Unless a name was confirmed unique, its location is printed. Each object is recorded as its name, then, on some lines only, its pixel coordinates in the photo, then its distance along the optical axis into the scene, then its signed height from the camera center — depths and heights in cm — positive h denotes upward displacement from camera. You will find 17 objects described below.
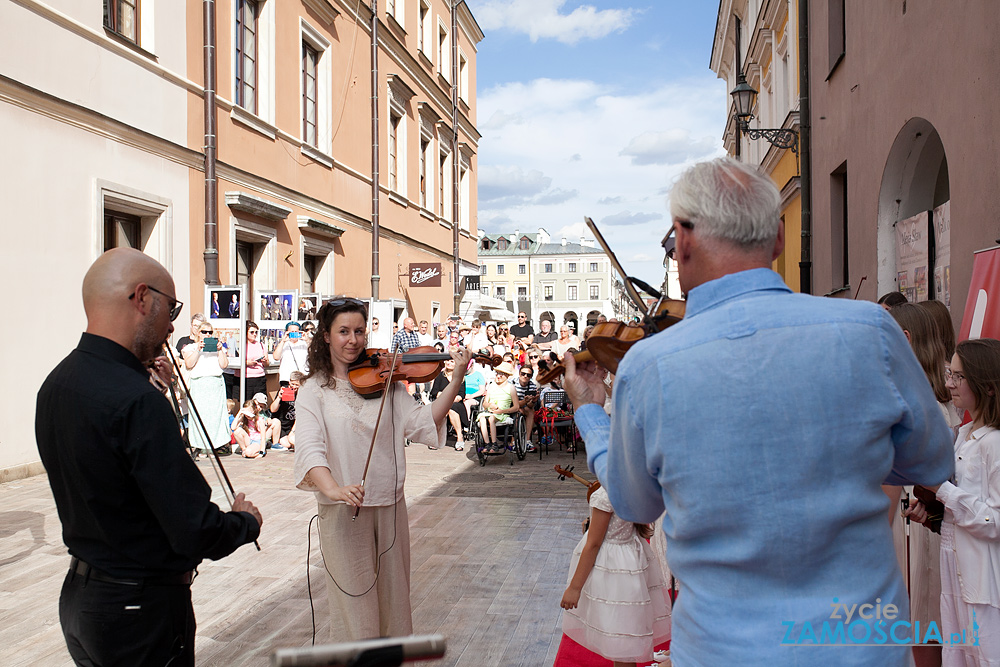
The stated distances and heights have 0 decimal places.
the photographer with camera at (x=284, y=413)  1119 -133
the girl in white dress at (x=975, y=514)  277 -69
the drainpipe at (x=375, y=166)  1805 +367
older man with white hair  142 -25
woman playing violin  325 -64
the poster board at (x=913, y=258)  721 +63
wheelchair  1077 -166
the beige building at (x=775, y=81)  1340 +487
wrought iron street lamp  1117 +313
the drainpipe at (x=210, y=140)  1130 +268
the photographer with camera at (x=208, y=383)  969 -74
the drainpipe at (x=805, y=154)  1127 +254
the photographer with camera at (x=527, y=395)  1105 -106
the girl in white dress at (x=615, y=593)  316 -112
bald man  204 -45
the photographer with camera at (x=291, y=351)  1122 -41
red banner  398 +12
